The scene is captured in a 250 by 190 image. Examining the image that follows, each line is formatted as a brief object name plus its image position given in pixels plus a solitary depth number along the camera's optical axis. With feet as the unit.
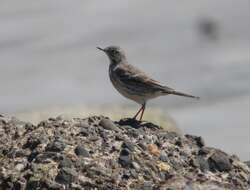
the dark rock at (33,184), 58.70
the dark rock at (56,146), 61.41
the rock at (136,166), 60.77
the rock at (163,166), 61.52
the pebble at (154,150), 63.36
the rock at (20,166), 60.75
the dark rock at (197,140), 66.95
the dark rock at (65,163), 59.88
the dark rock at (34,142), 62.85
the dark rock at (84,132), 64.22
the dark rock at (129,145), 62.64
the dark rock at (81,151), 61.26
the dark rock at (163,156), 62.66
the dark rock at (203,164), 62.49
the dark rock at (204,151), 64.49
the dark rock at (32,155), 61.45
